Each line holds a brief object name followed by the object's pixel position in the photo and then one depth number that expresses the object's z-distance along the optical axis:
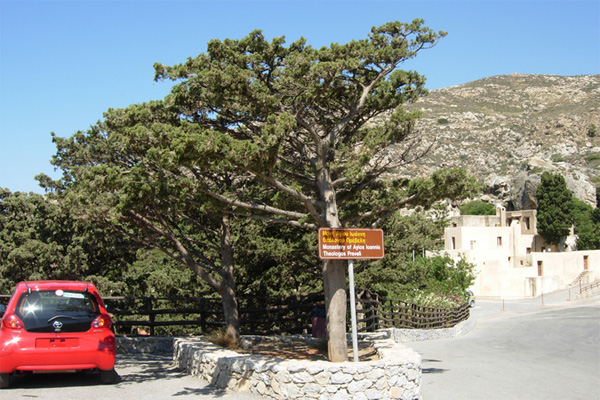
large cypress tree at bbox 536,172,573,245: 72.94
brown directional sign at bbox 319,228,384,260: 10.72
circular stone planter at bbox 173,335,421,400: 9.40
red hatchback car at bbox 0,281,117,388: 9.10
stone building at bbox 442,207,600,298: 51.12
